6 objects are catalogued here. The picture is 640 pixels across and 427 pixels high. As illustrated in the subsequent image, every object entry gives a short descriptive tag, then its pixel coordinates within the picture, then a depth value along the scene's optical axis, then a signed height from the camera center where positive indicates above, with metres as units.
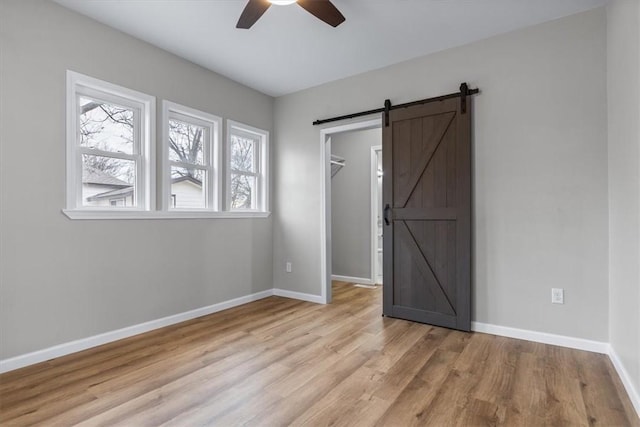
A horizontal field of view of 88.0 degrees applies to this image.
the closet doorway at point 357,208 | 5.27 +0.09
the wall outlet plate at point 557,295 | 2.78 -0.70
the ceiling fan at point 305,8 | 2.27 +1.45
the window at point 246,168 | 4.10 +0.61
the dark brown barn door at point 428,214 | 3.17 -0.01
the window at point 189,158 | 3.38 +0.62
